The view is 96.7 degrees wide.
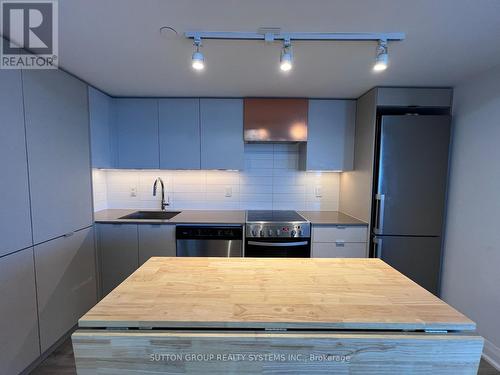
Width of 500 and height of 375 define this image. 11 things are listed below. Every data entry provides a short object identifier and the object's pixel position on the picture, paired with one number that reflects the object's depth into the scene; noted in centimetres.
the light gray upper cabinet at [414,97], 215
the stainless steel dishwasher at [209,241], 229
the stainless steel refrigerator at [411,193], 206
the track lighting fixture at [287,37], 129
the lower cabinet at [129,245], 228
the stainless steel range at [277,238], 226
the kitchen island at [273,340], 79
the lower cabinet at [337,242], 228
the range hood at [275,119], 249
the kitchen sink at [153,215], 269
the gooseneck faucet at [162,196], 278
